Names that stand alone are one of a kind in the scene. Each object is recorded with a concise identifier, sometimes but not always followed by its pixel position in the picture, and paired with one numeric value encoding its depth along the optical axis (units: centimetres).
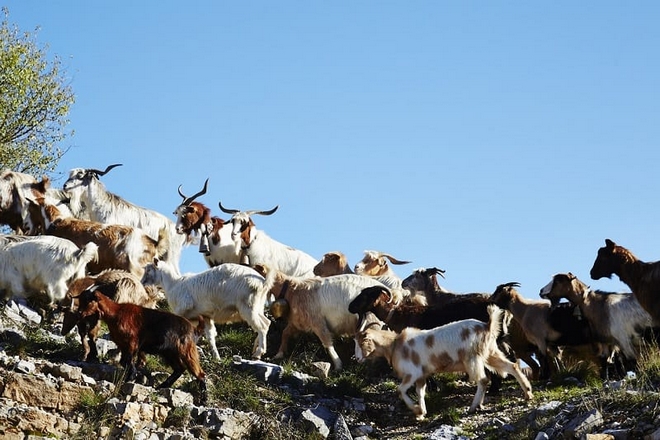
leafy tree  2677
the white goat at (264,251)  1989
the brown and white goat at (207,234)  1972
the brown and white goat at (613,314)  1488
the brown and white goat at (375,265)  2026
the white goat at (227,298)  1603
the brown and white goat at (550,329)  1533
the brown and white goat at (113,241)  1825
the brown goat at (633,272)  1455
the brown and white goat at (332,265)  1995
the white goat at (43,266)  1647
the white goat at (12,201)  2039
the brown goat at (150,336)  1338
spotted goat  1359
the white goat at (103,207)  2095
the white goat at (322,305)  1639
